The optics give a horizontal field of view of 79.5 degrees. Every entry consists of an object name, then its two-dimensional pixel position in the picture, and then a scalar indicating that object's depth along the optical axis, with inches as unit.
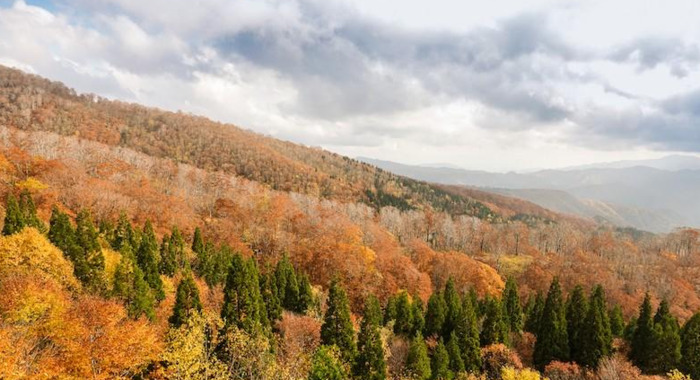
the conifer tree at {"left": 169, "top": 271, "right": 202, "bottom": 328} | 1663.4
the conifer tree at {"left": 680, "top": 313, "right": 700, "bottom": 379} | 1935.3
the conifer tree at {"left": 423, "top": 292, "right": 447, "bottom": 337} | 2354.8
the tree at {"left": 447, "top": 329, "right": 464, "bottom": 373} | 1929.8
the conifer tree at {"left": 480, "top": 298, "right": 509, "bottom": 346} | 2247.9
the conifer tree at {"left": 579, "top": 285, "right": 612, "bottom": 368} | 2064.5
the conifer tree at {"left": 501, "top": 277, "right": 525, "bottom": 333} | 2728.8
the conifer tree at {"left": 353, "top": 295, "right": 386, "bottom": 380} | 1592.0
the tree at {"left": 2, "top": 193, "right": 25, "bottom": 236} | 1898.4
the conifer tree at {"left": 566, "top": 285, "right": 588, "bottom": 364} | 2161.4
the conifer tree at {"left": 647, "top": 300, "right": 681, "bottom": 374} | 1996.8
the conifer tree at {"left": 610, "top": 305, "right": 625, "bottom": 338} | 2630.4
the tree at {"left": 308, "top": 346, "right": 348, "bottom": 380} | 1381.6
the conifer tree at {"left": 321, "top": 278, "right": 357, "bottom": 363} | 1744.6
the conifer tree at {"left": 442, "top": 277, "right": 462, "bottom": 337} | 2294.8
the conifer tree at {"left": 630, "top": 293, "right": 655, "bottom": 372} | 2162.9
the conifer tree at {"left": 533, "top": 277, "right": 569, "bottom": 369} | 2162.9
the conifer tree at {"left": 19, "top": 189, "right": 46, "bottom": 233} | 2032.1
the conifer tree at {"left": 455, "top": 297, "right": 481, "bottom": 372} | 2007.9
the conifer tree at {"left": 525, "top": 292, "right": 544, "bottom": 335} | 2763.3
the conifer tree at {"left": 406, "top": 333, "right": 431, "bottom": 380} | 1721.8
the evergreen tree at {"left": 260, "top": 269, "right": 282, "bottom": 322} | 2144.3
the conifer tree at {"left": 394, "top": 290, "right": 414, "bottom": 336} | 2377.0
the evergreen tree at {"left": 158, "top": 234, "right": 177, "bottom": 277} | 2423.8
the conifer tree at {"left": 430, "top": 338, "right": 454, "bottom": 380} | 1820.9
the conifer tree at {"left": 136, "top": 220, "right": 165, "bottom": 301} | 2039.9
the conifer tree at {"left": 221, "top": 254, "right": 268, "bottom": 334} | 1734.7
